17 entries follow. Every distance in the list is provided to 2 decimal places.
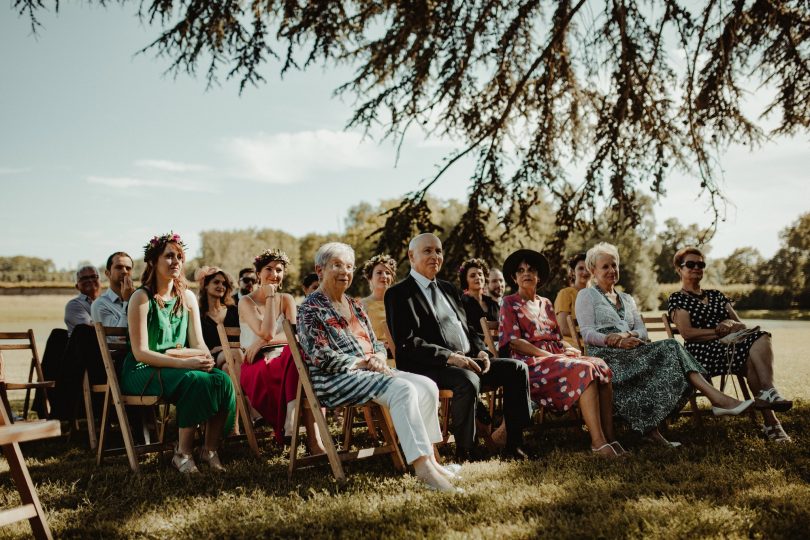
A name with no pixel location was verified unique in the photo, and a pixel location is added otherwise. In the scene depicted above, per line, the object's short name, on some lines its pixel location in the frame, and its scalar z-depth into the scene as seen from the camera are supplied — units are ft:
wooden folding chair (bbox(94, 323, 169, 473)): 15.15
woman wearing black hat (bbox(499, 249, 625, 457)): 16.47
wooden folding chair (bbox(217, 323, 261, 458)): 17.11
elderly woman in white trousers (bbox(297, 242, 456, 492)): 13.54
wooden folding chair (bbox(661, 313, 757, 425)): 18.75
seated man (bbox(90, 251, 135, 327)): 20.58
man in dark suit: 15.55
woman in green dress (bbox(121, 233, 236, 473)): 15.24
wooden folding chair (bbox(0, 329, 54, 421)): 18.38
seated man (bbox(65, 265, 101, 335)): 21.79
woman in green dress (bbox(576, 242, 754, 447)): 17.33
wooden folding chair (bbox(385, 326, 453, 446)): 15.70
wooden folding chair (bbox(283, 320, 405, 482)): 13.99
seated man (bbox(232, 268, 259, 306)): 28.20
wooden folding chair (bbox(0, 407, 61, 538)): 9.41
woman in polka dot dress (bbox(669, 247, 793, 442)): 18.43
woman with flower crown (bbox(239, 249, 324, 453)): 16.78
